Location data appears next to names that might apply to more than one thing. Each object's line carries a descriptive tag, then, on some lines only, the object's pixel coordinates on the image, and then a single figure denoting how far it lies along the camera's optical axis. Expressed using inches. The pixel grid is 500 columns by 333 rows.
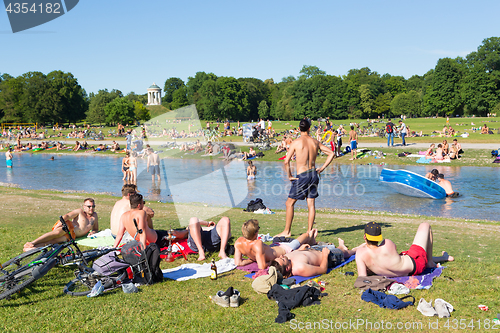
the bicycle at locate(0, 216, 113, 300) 187.8
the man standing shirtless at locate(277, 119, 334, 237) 297.1
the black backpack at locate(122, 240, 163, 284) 207.3
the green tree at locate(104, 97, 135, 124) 3255.4
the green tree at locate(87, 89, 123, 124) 3565.5
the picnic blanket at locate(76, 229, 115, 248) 290.4
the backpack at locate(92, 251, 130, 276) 205.8
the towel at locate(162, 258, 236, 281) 223.9
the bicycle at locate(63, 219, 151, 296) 201.2
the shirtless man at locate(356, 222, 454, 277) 203.2
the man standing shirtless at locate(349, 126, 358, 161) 1023.0
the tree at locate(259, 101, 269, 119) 4132.6
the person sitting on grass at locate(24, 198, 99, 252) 277.4
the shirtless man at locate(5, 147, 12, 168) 1144.8
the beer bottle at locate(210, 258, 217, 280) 215.9
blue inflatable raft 566.6
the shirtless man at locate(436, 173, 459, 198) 575.1
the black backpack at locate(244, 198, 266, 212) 461.4
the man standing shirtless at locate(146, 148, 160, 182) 721.2
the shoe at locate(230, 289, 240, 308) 179.0
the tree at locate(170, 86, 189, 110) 4761.8
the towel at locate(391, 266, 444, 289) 195.0
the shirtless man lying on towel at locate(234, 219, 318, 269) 221.5
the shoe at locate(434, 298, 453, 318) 162.2
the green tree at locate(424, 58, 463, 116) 3321.9
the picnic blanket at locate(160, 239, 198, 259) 262.1
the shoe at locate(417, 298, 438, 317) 163.7
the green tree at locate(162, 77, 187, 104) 5779.0
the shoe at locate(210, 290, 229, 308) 179.2
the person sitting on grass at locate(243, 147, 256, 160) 1164.5
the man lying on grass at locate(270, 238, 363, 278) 215.9
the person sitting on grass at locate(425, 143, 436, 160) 935.3
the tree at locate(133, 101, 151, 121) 3361.7
